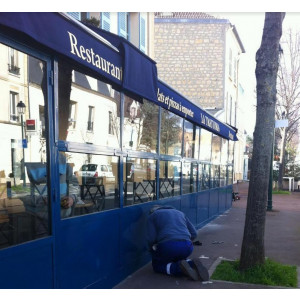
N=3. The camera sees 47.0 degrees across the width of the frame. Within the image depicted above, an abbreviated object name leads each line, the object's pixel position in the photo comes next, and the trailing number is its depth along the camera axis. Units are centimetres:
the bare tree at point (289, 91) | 2414
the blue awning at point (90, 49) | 284
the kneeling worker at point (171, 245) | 473
